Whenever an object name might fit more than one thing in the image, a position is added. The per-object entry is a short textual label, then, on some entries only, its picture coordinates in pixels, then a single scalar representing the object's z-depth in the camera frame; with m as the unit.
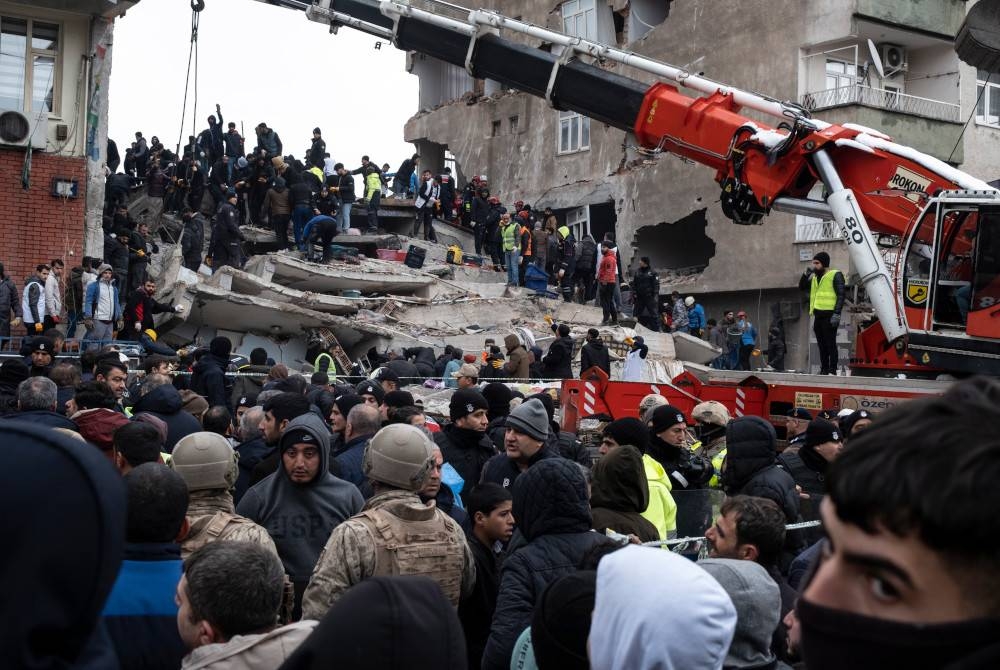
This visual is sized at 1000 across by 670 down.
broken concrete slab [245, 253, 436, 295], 23.45
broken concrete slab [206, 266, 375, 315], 21.69
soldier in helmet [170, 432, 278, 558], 4.60
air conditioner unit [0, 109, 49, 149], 17.48
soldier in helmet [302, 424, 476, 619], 4.26
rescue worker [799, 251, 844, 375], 16.88
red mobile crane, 12.22
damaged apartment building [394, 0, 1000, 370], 29.23
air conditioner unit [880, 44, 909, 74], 30.00
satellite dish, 29.34
